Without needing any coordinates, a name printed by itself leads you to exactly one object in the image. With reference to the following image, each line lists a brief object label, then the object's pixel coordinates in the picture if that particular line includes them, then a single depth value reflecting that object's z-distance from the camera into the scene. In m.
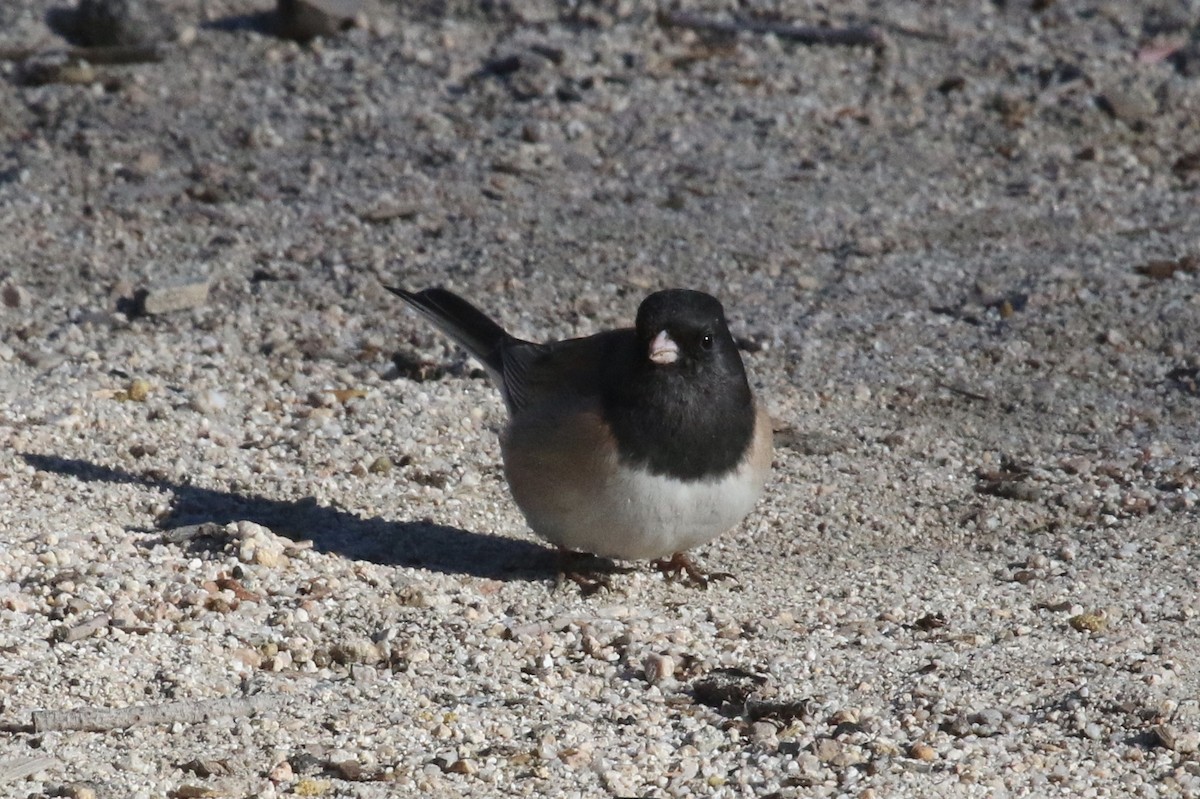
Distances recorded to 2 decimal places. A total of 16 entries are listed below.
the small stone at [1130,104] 14.86
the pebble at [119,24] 15.73
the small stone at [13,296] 11.59
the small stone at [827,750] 6.71
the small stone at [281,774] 6.33
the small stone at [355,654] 7.45
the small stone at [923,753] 6.71
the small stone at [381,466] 9.79
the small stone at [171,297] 11.57
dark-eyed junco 8.02
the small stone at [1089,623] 7.97
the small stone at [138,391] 10.31
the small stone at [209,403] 10.27
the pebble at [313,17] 15.91
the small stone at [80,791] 6.02
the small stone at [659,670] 7.42
